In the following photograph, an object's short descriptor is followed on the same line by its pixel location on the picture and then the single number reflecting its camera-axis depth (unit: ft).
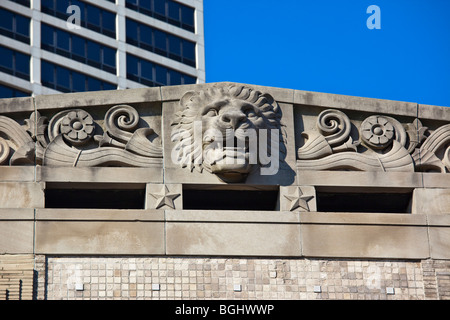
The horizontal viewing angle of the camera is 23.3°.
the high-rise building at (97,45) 199.11
